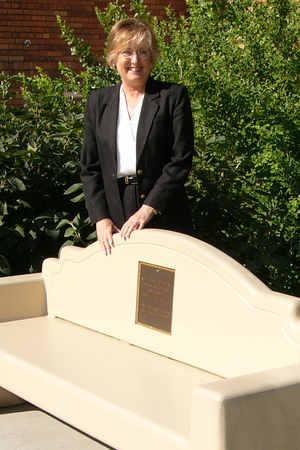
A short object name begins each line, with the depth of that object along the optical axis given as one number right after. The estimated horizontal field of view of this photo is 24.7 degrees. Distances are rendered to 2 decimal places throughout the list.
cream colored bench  2.34
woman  3.52
